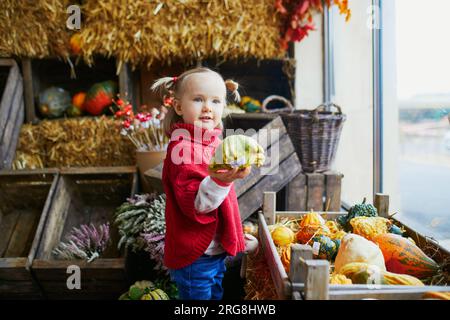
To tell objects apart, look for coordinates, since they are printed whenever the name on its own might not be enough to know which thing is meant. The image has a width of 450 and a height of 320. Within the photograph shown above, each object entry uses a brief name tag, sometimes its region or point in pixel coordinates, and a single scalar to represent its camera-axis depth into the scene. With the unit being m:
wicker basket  2.14
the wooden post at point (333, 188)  2.14
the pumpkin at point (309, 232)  1.43
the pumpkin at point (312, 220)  1.53
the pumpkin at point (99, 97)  3.24
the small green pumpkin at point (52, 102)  3.22
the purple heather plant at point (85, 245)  2.13
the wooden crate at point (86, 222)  1.93
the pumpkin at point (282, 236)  1.44
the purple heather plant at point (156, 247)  1.80
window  1.76
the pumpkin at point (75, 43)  3.04
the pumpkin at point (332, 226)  1.52
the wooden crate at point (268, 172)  1.95
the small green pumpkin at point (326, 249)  1.32
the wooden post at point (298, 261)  0.97
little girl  1.13
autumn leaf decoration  2.97
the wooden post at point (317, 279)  0.87
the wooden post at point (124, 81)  3.14
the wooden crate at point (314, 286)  0.87
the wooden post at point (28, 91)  3.11
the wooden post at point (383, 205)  1.61
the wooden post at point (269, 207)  1.65
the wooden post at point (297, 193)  2.14
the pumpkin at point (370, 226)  1.40
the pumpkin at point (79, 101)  3.33
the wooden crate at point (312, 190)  2.14
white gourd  1.14
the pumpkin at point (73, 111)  3.30
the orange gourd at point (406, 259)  1.17
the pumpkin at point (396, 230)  1.41
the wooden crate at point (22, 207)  2.35
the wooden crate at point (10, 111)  2.83
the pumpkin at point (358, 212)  1.54
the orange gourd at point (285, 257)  1.27
